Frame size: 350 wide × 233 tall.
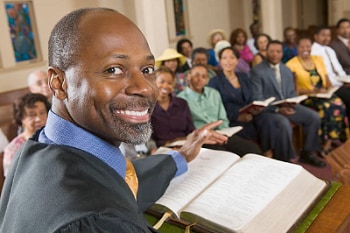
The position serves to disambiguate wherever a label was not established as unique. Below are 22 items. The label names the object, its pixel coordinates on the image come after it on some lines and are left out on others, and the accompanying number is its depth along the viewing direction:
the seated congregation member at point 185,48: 5.03
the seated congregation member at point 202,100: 3.13
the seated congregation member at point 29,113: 2.32
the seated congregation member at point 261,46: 4.98
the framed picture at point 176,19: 6.69
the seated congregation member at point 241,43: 5.63
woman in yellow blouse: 3.85
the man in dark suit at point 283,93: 3.54
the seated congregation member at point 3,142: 2.60
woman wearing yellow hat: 4.01
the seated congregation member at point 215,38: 5.38
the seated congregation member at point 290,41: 5.78
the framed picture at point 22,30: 4.57
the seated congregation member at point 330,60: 4.18
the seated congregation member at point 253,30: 6.47
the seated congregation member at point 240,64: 4.64
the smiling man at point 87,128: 0.63
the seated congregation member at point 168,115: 2.80
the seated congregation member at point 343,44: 4.79
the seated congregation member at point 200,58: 4.14
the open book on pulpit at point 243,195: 0.91
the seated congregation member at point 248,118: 3.32
